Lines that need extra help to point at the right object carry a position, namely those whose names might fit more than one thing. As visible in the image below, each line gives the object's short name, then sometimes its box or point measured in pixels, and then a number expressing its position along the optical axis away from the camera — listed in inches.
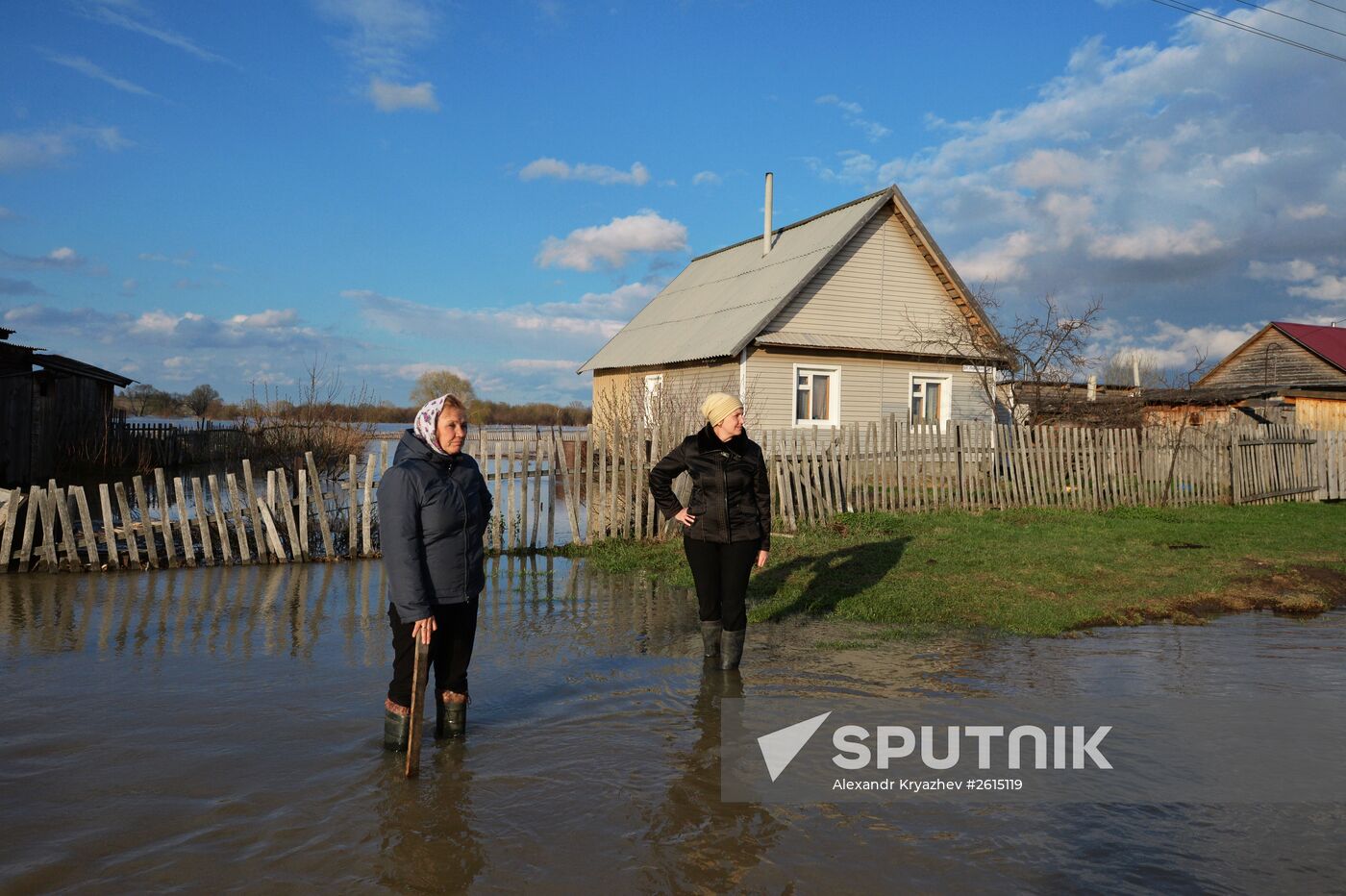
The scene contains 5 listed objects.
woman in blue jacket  171.6
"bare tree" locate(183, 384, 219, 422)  1868.1
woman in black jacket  234.5
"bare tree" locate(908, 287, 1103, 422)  788.0
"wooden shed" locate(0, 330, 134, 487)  733.9
